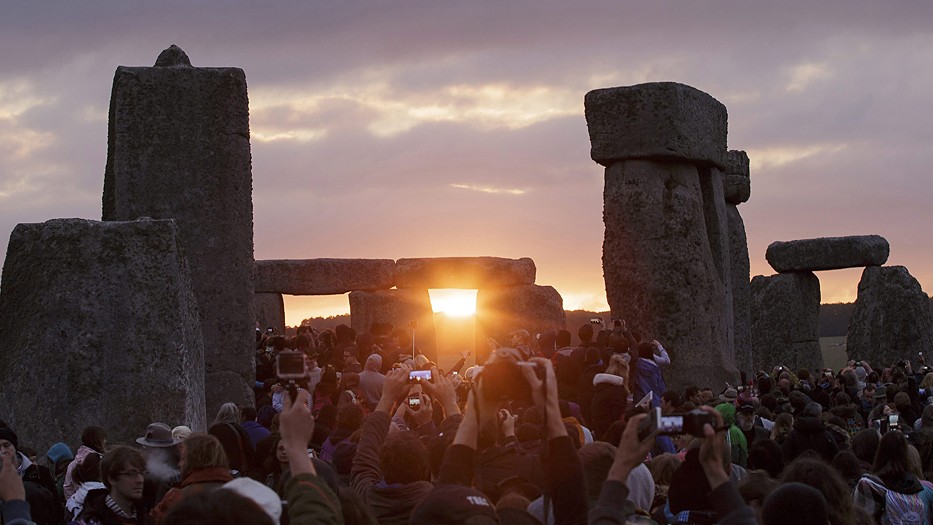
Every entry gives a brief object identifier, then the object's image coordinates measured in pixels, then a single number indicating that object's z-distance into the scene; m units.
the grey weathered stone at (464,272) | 25.95
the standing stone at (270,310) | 25.89
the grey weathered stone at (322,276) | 26.31
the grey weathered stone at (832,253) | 24.02
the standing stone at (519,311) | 25.30
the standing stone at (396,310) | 25.55
